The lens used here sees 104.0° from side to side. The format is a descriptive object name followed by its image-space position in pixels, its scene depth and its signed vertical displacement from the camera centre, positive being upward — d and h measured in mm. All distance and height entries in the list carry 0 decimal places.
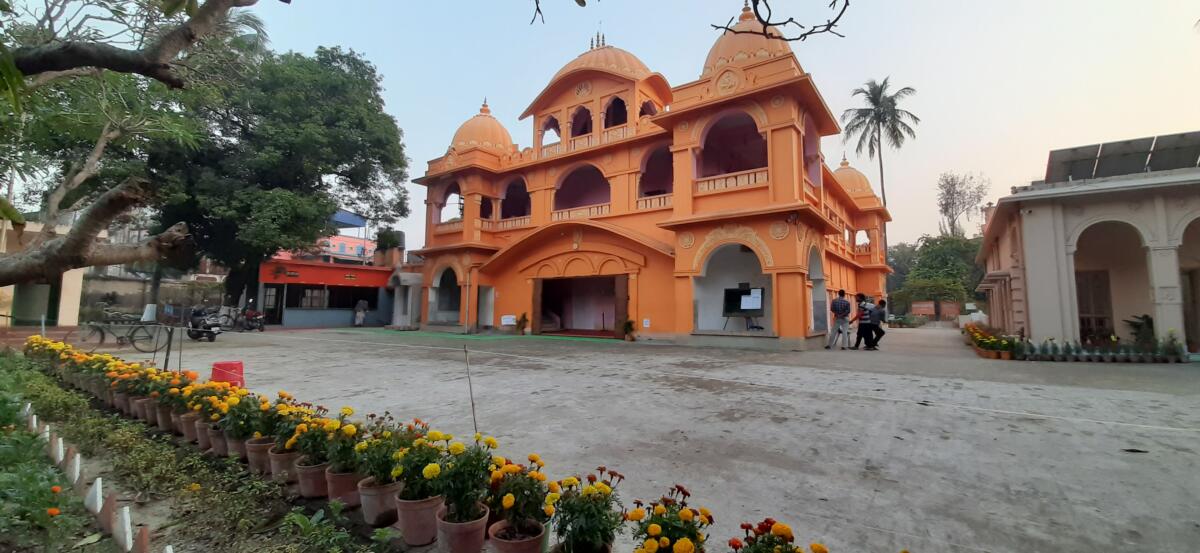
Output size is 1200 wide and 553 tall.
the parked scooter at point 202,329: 14203 -543
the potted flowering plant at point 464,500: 2162 -912
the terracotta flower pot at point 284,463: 3073 -991
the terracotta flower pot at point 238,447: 3400 -987
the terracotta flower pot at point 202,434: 3689 -972
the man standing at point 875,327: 12125 -284
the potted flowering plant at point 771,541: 1657 -821
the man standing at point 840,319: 12242 -84
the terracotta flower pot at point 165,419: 4191 -969
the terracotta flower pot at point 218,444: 3531 -1000
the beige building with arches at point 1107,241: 9422 +1760
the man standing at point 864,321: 12133 -130
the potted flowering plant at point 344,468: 2764 -937
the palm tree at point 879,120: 29375 +12510
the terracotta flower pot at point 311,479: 2877 -1026
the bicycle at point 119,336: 11430 -656
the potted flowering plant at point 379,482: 2572 -951
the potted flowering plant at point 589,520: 1983 -885
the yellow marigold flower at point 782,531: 1693 -787
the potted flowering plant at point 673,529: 1712 -840
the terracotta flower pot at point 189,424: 3863 -933
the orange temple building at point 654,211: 12891 +3636
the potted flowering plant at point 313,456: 2887 -915
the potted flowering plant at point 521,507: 2076 -907
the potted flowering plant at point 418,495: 2348 -944
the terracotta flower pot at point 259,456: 3211 -991
